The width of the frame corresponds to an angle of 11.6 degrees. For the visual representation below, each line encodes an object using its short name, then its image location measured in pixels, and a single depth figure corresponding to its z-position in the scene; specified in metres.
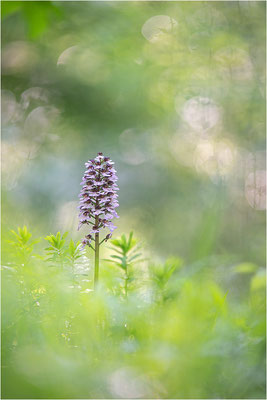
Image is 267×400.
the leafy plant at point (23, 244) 1.68
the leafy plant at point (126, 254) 1.74
